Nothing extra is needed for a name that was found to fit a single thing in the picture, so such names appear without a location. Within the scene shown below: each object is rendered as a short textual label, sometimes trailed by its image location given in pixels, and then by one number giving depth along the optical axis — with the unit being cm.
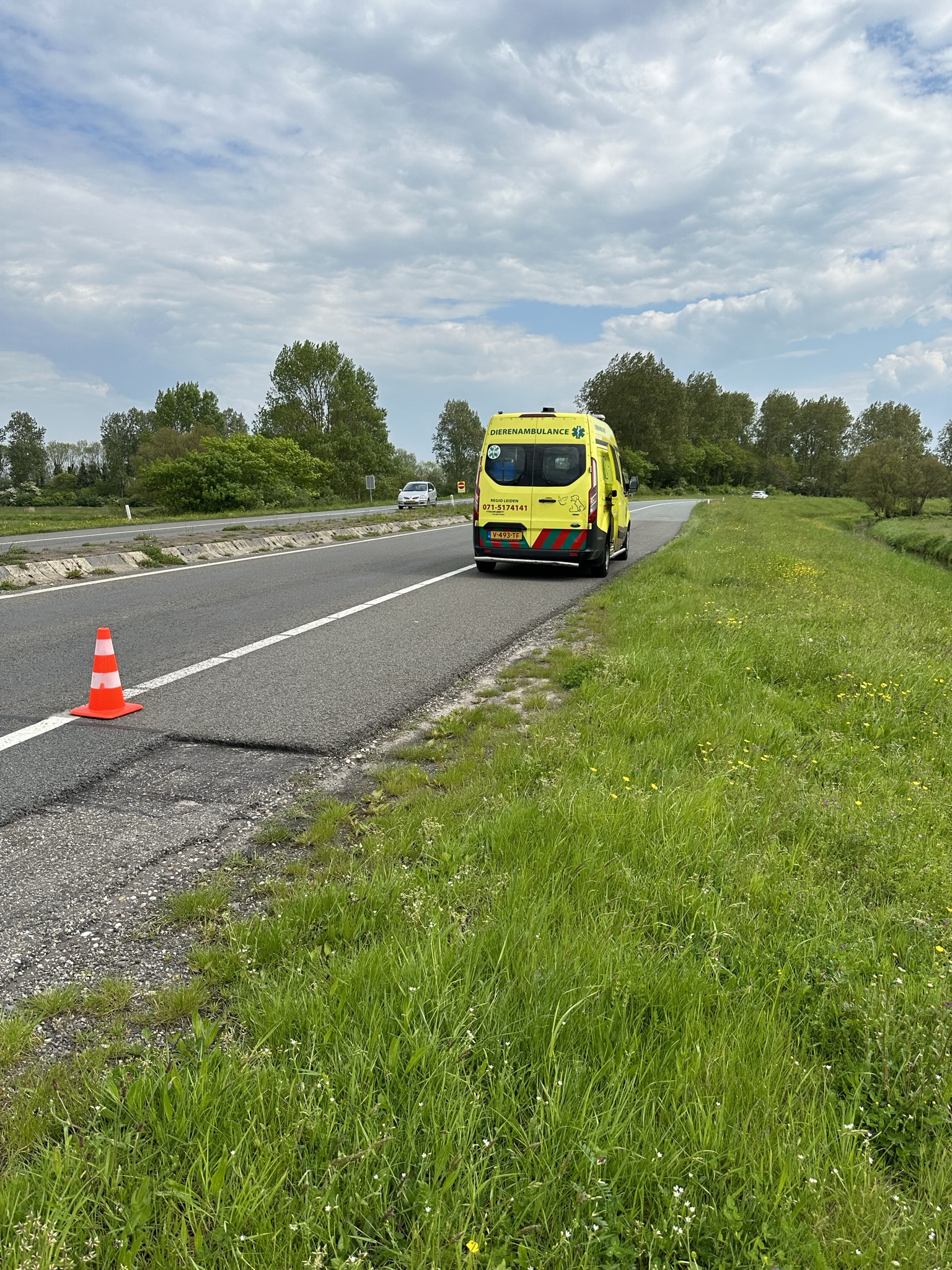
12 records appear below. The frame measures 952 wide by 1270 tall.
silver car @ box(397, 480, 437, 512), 4356
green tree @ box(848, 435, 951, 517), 5559
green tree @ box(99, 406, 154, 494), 10669
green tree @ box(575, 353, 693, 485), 8738
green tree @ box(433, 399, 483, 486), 10981
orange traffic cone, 493
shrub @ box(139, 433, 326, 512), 3628
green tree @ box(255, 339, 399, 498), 6781
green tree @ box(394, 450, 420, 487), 7531
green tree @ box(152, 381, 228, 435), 9088
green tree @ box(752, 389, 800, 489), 12656
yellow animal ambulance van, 1209
